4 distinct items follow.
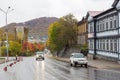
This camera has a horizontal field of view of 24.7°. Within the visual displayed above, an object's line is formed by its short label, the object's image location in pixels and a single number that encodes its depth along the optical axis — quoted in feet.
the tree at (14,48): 363.40
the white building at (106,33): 126.71
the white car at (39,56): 203.02
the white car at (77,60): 116.64
